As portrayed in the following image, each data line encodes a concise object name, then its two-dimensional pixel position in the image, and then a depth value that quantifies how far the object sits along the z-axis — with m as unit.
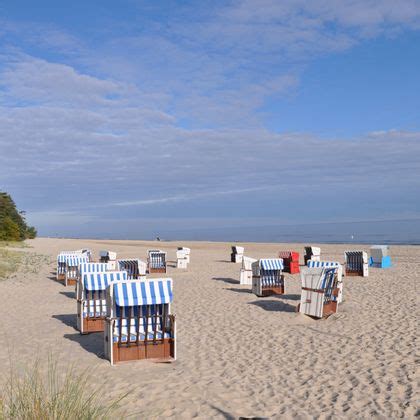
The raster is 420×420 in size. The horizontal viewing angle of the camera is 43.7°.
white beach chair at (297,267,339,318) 11.05
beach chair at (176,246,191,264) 24.16
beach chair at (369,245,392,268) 22.97
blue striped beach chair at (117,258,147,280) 17.41
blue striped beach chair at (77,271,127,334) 10.22
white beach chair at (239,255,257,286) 17.20
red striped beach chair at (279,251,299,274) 20.73
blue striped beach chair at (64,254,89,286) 18.03
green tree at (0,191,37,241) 51.12
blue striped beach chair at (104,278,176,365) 8.09
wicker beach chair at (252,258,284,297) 14.82
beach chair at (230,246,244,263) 26.71
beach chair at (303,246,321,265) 24.97
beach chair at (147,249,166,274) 22.22
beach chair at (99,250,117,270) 23.48
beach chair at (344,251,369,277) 19.38
